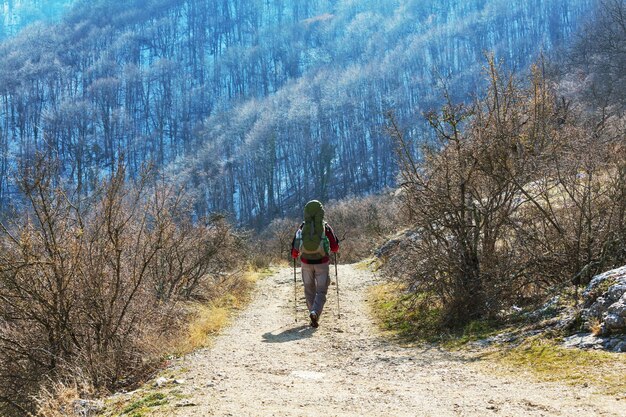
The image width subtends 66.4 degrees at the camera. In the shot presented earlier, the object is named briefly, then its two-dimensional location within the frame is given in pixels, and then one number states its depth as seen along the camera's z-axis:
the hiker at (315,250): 8.55
